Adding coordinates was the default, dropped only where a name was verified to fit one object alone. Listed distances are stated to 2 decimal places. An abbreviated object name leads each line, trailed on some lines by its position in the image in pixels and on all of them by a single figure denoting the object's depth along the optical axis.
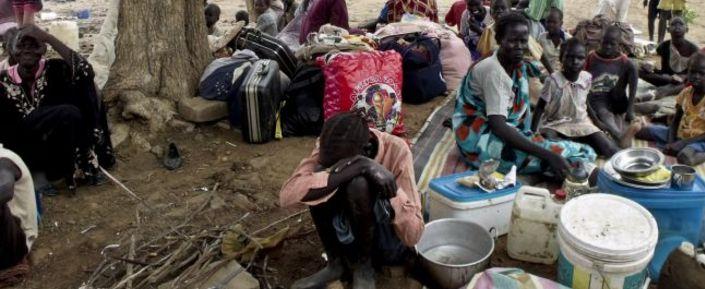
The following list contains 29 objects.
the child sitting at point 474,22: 6.58
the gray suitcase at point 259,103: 4.64
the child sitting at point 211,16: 7.16
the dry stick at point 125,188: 3.85
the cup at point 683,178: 2.76
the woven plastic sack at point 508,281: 2.47
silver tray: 2.77
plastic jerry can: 2.98
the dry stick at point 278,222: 3.38
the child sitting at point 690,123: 4.03
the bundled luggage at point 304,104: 4.84
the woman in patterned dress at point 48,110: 3.79
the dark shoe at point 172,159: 4.42
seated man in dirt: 2.54
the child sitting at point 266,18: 6.35
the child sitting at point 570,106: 4.14
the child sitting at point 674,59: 5.82
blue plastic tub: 2.75
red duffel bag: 4.65
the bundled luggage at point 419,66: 5.40
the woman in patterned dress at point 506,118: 3.54
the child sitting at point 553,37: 5.85
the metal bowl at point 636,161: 2.79
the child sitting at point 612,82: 4.65
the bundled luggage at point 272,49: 5.30
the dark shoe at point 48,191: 3.94
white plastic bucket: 2.38
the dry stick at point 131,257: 2.85
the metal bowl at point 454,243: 2.95
